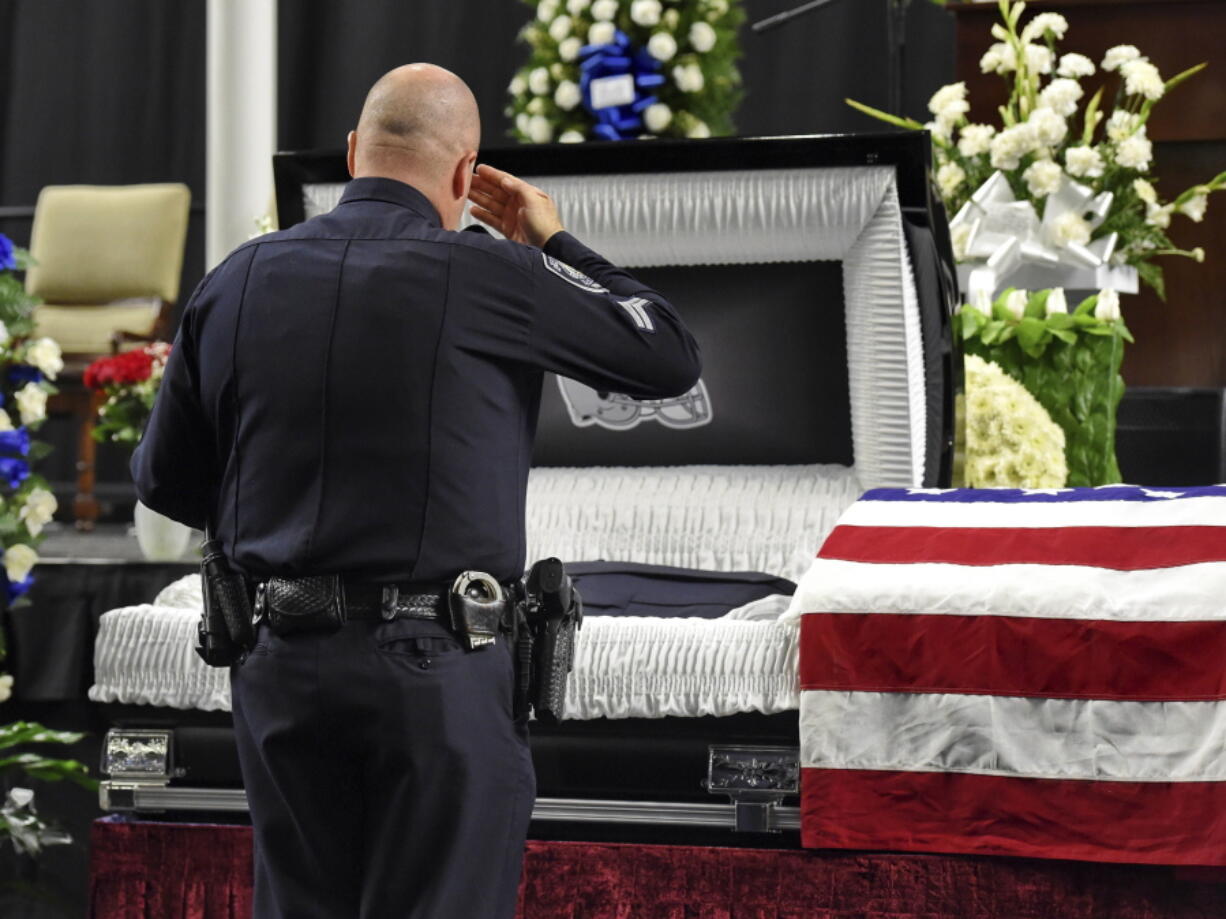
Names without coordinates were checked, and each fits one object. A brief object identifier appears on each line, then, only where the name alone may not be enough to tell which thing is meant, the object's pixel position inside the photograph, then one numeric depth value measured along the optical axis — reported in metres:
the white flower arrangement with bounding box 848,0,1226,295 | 6.91
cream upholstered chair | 12.28
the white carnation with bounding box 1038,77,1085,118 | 7.12
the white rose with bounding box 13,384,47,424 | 6.14
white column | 11.15
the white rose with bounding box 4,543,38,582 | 6.04
